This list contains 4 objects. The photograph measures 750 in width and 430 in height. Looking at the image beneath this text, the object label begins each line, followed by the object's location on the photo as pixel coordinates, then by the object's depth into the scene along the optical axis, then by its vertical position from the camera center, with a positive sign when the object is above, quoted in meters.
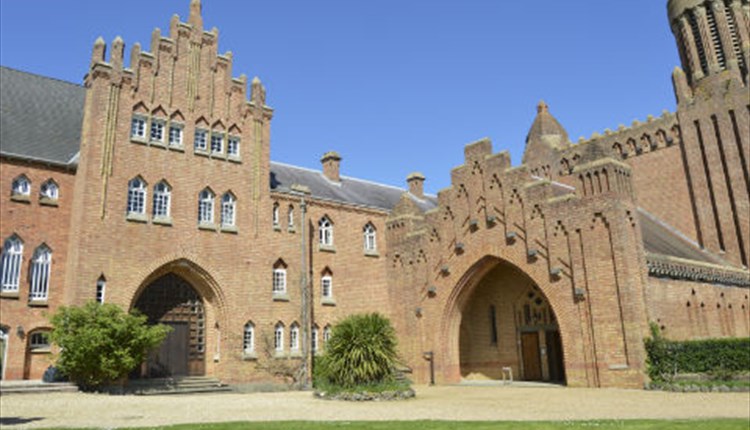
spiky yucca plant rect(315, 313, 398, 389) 20.69 -0.01
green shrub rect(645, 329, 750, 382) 20.92 -0.59
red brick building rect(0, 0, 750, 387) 24.25 +5.34
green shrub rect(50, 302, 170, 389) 21.34 +0.85
